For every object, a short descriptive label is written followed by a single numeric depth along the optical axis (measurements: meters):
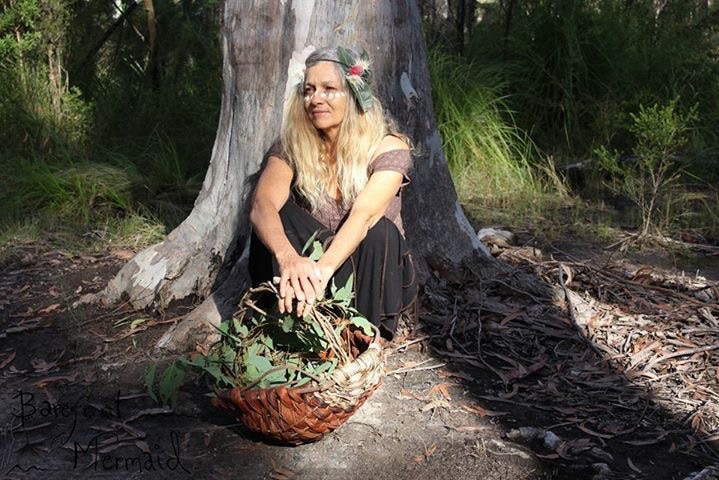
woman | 3.24
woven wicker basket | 2.63
